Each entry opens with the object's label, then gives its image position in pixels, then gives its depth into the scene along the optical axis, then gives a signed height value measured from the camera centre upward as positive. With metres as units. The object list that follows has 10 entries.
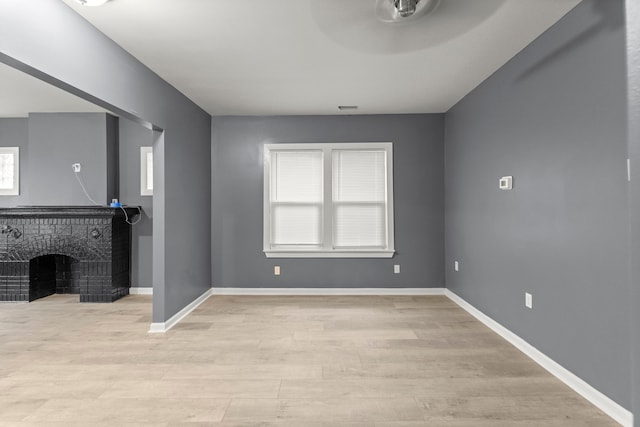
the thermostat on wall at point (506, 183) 3.25 +0.30
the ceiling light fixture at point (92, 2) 2.20 +1.36
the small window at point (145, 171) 5.18 +0.66
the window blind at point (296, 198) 5.11 +0.25
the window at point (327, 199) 5.06 +0.23
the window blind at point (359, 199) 5.09 +0.23
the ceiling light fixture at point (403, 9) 2.25 +1.39
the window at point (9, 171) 5.38 +0.69
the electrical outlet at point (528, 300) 2.95 -0.74
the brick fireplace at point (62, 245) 4.68 -0.41
